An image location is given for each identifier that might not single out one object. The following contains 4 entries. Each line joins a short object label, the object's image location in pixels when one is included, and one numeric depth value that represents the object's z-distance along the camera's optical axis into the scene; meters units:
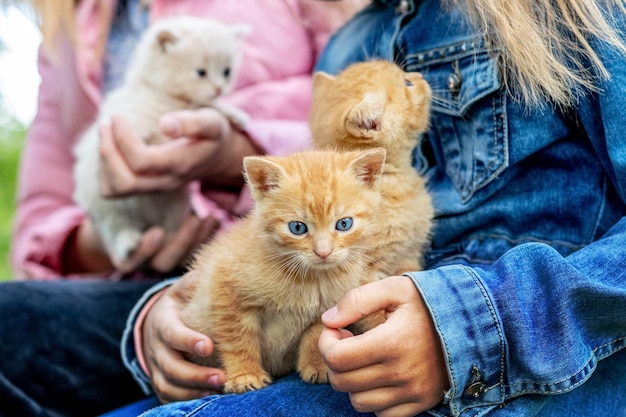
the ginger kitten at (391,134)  0.70
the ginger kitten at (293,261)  0.66
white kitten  0.91
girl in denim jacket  0.63
